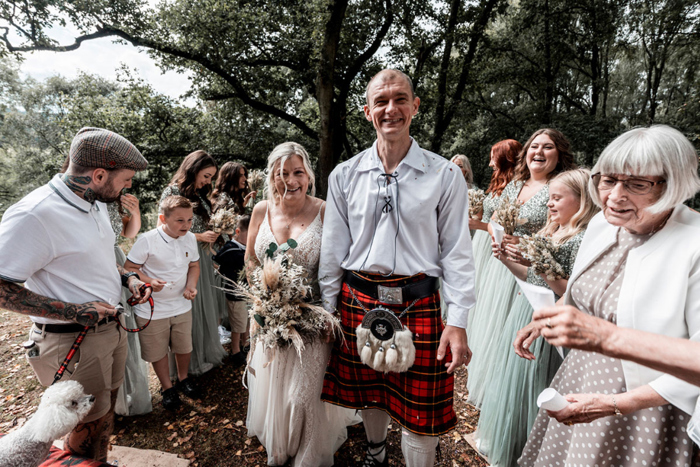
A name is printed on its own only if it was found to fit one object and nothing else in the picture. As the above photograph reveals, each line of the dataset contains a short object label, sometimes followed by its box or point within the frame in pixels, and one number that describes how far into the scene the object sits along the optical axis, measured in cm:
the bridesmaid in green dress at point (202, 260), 364
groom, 200
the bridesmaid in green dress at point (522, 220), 298
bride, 232
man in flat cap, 165
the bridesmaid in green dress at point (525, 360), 222
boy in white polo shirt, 297
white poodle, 137
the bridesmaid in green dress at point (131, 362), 312
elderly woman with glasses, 124
